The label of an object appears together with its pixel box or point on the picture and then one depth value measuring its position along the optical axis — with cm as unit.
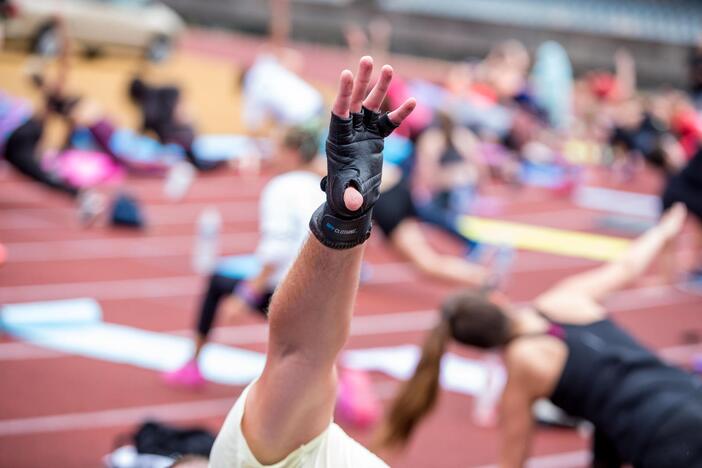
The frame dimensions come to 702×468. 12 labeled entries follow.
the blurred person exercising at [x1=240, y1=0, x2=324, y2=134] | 958
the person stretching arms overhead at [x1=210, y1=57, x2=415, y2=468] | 191
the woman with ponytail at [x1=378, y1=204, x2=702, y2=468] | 313
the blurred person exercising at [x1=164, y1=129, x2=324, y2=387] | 488
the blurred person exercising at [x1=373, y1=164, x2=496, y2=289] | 707
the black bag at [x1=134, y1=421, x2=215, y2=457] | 353
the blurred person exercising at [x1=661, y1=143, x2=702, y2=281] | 729
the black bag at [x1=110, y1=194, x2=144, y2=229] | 891
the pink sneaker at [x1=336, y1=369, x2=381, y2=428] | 529
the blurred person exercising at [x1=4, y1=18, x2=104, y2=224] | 853
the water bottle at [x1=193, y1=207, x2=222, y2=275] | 793
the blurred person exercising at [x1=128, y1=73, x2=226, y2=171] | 1094
